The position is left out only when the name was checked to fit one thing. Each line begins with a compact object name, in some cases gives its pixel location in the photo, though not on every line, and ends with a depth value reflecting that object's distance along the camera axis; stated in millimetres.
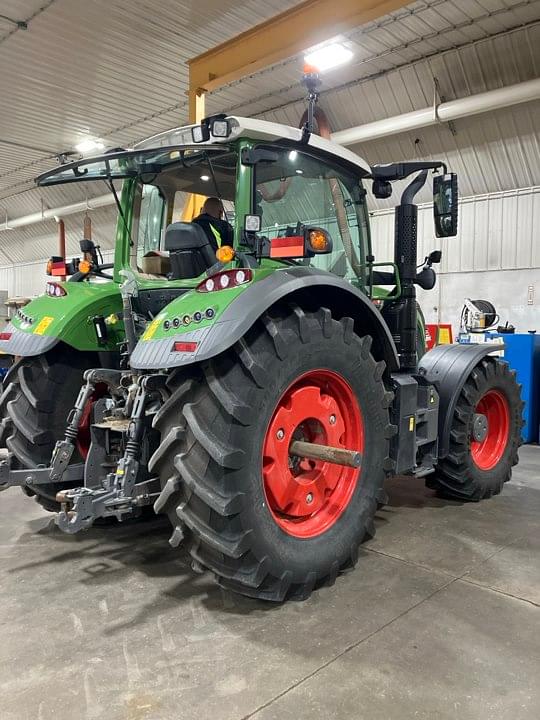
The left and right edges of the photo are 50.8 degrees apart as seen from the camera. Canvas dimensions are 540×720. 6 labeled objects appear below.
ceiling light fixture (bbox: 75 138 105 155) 11633
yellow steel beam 5664
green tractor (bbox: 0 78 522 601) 2361
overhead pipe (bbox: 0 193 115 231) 14018
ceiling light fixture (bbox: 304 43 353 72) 7379
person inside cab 3180
